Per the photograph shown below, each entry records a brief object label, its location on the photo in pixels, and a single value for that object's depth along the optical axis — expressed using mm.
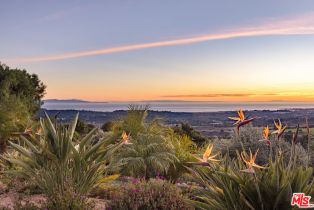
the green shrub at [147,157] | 7501
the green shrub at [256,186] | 3101
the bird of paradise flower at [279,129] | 3145
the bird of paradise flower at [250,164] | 2856
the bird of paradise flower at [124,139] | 4748
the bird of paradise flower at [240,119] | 2980
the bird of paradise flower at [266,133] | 3138
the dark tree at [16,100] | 11732
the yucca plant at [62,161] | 4804
